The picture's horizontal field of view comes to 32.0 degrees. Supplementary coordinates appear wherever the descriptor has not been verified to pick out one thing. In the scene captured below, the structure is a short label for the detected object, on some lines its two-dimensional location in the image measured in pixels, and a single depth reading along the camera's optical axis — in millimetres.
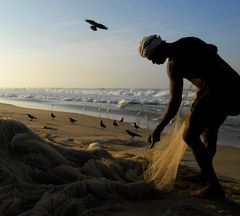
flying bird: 8172
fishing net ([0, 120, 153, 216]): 4152
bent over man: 4891
